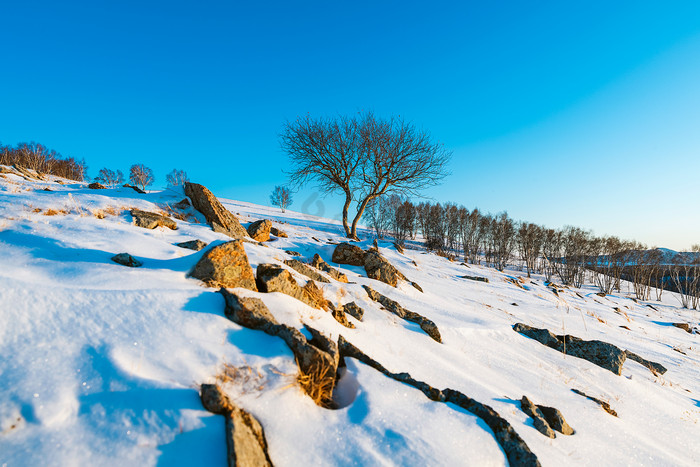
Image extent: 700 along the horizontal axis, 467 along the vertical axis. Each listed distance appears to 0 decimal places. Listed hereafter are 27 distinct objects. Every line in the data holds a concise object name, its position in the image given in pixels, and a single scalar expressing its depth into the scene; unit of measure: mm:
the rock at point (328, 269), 5258
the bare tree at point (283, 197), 52653
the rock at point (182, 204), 7129
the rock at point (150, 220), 5011
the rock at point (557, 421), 2422
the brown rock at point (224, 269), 2852
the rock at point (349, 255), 7102
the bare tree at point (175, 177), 59056
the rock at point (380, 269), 6117
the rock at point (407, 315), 3837
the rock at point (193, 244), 4290
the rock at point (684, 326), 11725
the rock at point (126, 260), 2985
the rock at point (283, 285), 3115
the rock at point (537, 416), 2303
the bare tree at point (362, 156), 14242
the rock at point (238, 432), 1362
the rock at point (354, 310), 3578
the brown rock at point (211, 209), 6891
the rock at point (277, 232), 8609
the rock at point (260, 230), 7329
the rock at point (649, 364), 4973
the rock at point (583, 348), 4215
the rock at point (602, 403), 3041
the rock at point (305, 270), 4574
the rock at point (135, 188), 7518
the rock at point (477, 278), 10467
